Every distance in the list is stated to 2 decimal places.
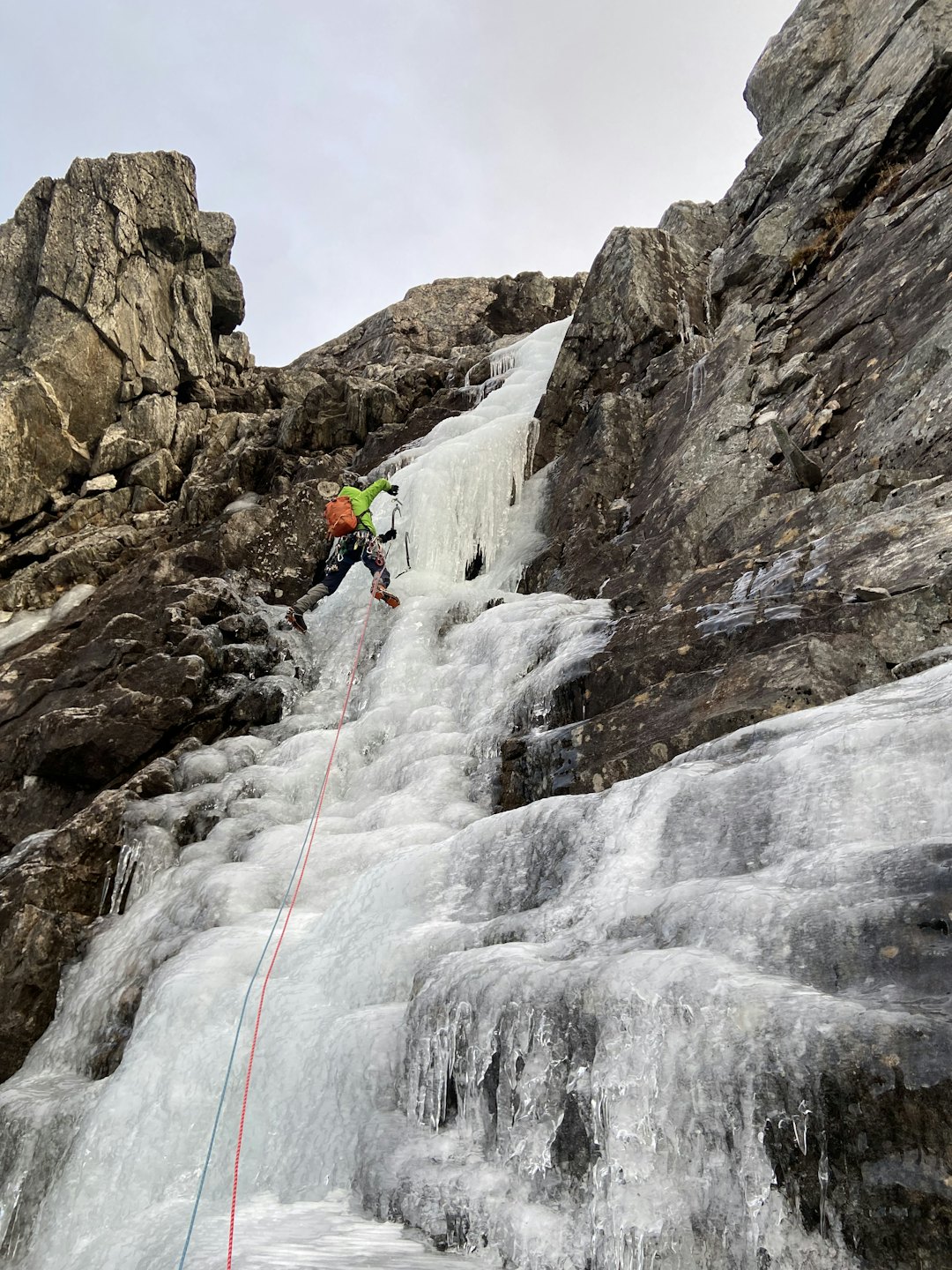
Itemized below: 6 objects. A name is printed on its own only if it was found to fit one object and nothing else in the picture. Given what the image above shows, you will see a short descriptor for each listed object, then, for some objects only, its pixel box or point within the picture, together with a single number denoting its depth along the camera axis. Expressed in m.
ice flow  4.56
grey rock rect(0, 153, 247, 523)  17.20
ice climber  11.90
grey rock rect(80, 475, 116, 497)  17.14
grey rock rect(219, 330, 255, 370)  22.39
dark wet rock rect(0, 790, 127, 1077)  7.38
